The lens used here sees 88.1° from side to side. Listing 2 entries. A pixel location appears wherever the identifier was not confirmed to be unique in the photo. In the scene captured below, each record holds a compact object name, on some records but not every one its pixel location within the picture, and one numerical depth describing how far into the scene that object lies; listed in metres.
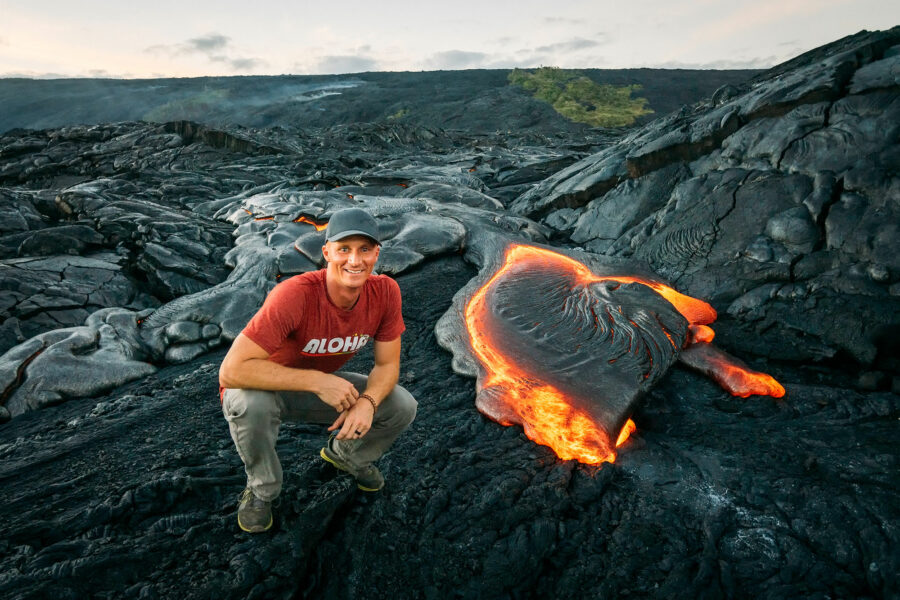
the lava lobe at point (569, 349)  3.45
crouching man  2.13
